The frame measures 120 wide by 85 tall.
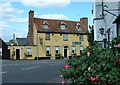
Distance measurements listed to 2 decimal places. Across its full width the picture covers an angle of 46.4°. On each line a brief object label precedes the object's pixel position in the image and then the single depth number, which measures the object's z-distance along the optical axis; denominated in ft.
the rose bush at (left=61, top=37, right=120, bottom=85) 9.31
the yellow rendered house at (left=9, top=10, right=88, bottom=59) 92.88
